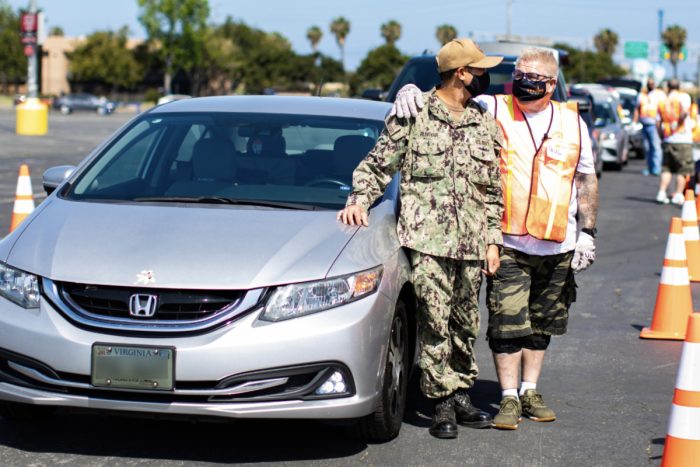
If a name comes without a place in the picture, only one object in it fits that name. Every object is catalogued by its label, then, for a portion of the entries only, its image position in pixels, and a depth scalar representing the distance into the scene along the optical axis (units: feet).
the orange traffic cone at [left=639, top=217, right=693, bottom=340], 26.89
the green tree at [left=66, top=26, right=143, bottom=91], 322.34
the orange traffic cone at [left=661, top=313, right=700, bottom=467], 14.03
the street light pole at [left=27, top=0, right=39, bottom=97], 104.81
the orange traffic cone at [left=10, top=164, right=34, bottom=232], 35.29
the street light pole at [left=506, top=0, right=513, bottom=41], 279.49
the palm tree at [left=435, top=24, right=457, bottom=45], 363.72
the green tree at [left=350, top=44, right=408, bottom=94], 305.12
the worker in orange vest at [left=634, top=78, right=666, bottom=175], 62.54
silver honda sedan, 15.30
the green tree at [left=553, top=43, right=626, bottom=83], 364.50
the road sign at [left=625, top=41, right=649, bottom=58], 317.01
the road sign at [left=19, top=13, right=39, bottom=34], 104.67
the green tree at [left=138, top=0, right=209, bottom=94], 311.06
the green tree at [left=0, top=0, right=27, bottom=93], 318.65
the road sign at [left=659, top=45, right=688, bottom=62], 283.59
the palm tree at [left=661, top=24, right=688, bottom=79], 397.80
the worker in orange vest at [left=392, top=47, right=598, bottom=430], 18.20
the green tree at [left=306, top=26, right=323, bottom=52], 419.74
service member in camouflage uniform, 17.29
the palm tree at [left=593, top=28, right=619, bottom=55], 429.79
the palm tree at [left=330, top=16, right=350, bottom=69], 412.36
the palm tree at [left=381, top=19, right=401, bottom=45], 379.76
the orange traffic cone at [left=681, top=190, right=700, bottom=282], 34.68
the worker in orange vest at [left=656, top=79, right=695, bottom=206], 57.06
